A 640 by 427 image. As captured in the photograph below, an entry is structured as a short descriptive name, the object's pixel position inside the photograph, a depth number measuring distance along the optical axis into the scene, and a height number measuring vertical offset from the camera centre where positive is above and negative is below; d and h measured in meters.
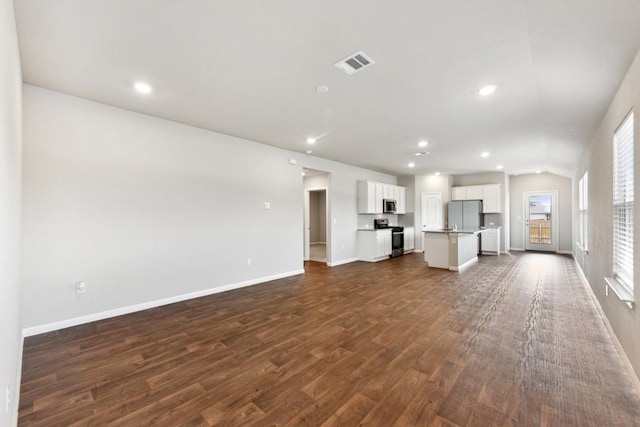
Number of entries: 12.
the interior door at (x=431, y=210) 9.53 +0.20
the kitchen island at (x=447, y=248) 6.32 -0.79
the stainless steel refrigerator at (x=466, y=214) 8.90 +0.06
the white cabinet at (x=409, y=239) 9.11 -0.81
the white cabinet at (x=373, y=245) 7.55 -0.82
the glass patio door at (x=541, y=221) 9.11 -0.16
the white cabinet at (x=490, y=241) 8.76 -0.82
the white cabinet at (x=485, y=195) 8.85 +0.73
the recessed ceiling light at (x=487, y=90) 2.94 +1.40
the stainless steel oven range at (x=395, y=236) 8.30 -0.62
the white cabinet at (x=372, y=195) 7.71 +0.62
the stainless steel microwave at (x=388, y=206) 8.34 +0.31
